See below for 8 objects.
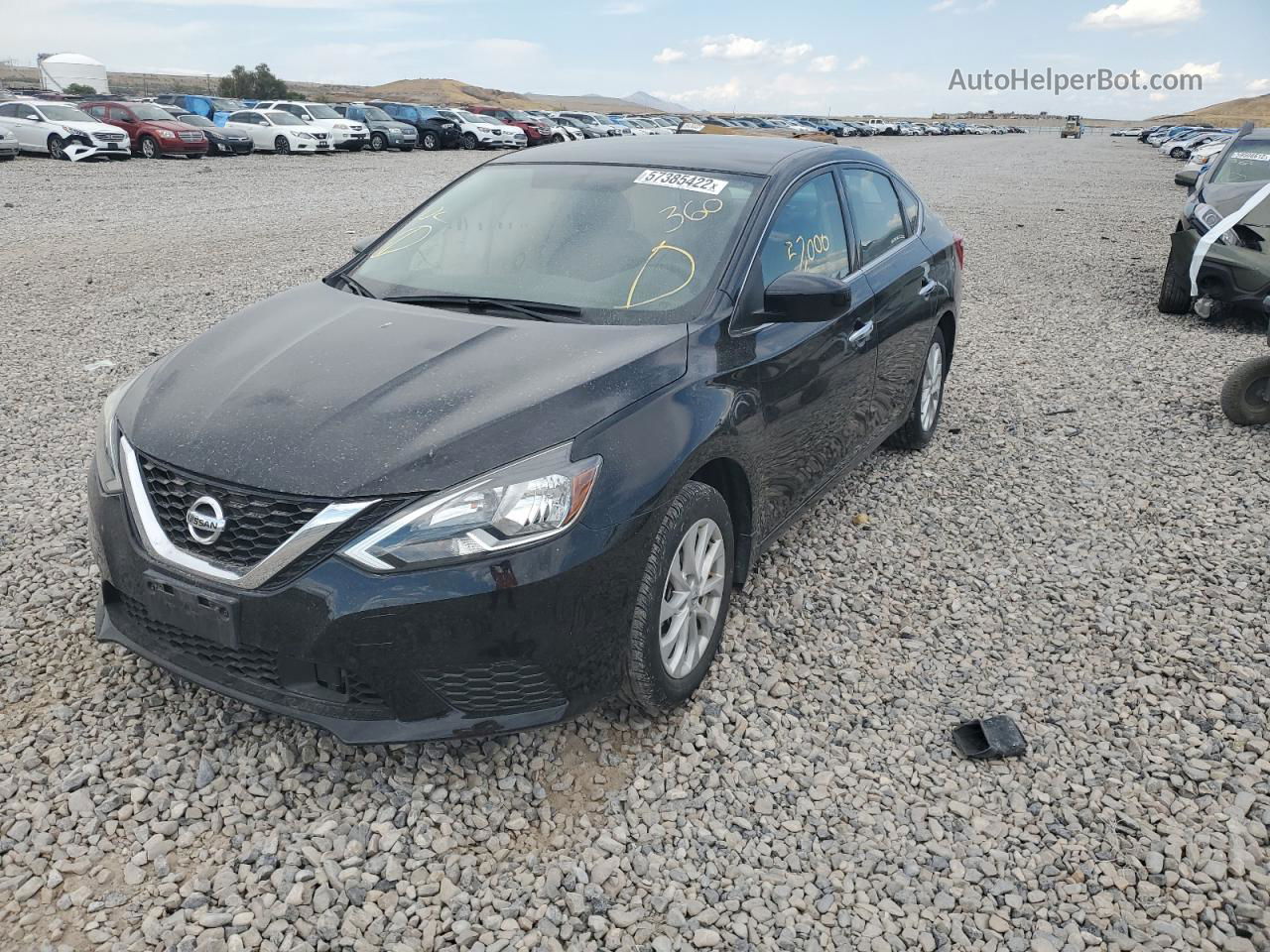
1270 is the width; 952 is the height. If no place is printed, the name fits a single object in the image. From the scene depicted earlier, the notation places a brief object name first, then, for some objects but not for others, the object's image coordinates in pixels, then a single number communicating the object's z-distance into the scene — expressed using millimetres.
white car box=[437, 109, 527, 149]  35844
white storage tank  67062
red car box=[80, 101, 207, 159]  25875
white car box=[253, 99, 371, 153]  31203
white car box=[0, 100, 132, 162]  23550
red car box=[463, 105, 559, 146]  37656
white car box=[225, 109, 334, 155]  29953
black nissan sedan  2510
